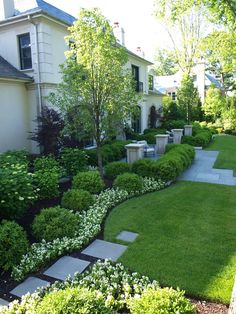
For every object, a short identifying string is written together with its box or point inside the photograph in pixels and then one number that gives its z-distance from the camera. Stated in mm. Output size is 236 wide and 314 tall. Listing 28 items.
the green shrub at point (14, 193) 5246
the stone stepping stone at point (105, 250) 4833
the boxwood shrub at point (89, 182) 7789
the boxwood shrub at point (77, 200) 6605
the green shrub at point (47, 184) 7047
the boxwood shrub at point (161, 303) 3070
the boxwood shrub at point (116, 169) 9453
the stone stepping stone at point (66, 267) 4312
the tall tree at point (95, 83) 8047
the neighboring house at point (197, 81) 37281
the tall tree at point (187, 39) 27703
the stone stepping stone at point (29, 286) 3938
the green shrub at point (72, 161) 9453
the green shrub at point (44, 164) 8445
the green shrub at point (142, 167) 9242
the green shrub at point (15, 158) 7781
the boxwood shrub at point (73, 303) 2961
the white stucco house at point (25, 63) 11156
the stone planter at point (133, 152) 10336
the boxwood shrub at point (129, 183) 8086
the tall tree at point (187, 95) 21016
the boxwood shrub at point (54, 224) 5203
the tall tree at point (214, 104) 27609
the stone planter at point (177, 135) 17031
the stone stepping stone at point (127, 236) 5412
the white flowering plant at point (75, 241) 4453
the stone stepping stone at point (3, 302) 3707
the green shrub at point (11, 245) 4391
